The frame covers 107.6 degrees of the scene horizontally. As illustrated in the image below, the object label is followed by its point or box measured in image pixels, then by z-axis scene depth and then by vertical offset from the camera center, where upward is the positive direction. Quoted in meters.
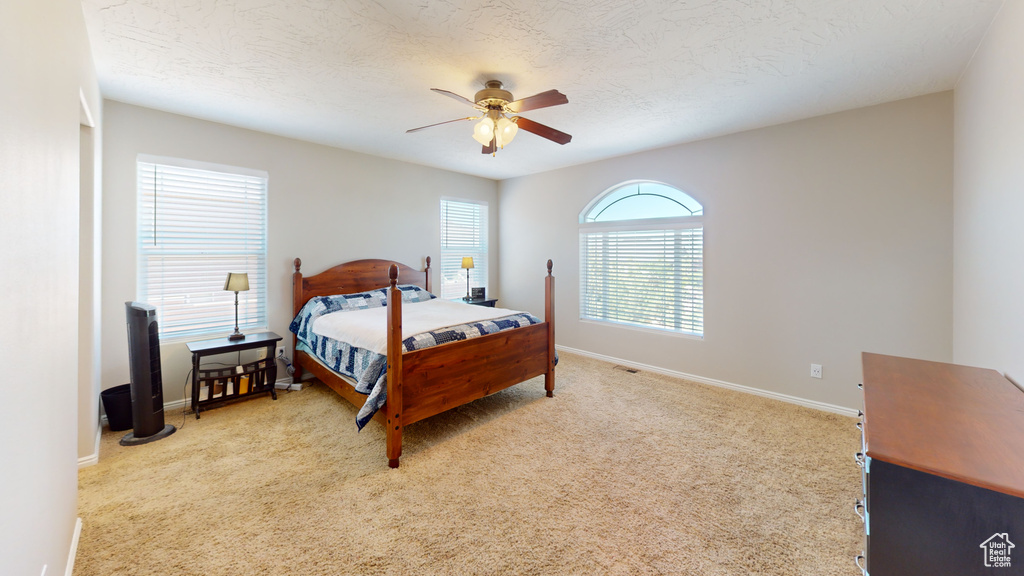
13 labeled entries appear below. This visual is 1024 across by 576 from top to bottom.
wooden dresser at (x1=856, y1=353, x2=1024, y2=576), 0.85 -0.50
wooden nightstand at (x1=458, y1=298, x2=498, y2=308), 5.20 -0.23
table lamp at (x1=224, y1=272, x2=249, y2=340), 3.24 +0.02
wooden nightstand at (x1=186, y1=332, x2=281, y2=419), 3.08 -0.77
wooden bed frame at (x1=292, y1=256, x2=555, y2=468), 2.38 -0.61
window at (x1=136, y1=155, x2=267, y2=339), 3.13 +0.39
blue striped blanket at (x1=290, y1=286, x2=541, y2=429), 2.45 -0.46
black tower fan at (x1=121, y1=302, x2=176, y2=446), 2.57 -0.62
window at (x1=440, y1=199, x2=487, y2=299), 5.34 +0.65
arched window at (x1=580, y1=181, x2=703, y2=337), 3.96 +0.32
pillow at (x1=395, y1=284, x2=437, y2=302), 4.41 -0.09
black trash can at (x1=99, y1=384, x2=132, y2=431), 2.74 -0.90
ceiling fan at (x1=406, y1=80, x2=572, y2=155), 2.40 +1.14
